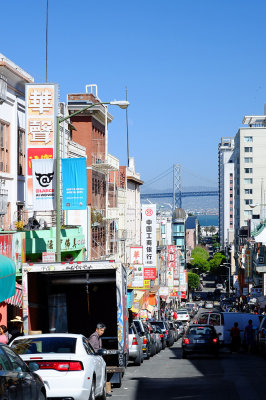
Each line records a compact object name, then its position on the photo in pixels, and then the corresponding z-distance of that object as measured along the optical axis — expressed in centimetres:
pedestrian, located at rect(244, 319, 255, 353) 3729
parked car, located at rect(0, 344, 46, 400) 1084
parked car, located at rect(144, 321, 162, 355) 3556
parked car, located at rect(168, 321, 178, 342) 5371
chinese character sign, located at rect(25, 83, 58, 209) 3006
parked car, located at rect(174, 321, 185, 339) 6315
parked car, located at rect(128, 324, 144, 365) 2734
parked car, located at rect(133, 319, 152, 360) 3069
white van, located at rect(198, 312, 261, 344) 4182
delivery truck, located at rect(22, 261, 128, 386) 1941
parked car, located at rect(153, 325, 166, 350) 4201
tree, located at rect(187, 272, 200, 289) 18400
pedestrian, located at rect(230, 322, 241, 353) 3814
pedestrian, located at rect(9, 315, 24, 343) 2127
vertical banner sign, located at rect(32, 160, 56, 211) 2789
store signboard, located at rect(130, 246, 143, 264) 6431
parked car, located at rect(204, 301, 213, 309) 13138
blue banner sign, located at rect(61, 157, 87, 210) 2984
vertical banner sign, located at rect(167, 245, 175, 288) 10762
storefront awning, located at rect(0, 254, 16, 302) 2023
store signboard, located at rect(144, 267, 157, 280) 6644
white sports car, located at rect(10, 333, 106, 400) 1391
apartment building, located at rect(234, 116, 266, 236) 16812
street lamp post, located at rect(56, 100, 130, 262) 2511
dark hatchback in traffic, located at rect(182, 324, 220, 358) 3244
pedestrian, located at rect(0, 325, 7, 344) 1932
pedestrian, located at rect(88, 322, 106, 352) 1828
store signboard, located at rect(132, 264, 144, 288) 6150
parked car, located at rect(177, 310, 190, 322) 8941
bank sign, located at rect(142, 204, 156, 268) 6812
